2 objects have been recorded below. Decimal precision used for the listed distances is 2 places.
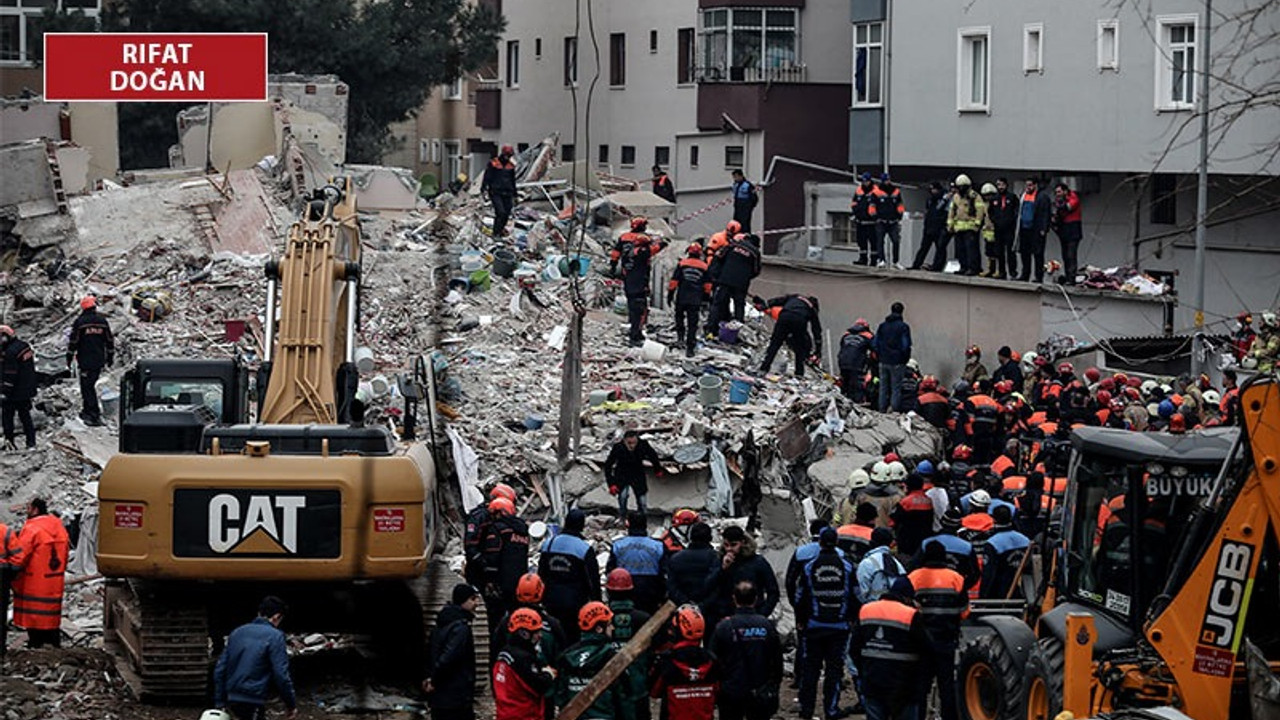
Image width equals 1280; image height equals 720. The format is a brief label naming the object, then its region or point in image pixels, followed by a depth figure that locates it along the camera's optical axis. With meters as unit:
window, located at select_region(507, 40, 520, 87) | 55.72
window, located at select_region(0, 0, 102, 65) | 48.28
